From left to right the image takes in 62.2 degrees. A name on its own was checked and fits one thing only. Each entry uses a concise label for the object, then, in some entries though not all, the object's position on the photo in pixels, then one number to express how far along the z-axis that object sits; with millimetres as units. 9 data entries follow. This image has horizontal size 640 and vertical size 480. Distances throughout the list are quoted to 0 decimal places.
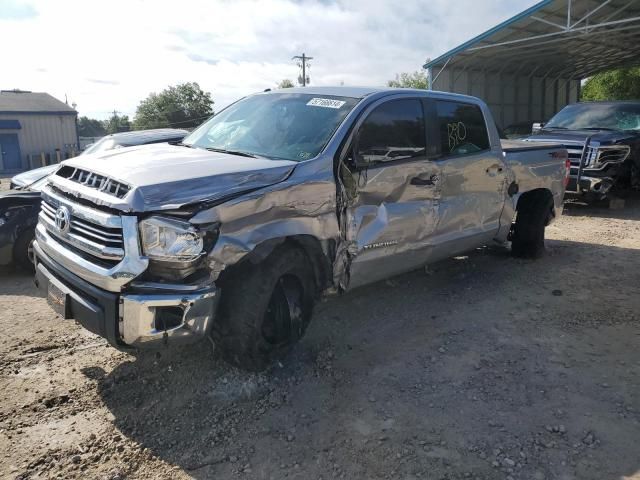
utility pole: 52438
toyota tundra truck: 2920
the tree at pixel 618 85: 29797
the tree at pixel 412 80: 49369
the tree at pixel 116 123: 74062
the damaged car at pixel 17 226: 5891
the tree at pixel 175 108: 58875
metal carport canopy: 15125
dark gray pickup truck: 9391
